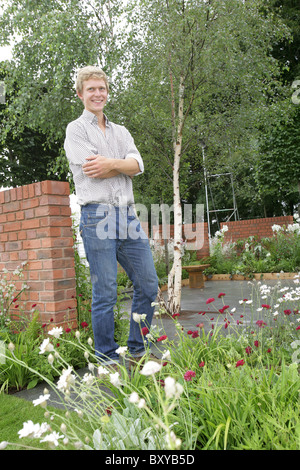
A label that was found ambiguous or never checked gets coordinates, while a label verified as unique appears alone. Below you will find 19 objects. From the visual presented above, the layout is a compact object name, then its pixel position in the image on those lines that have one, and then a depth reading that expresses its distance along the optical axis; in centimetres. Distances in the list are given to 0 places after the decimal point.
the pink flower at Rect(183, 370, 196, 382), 160
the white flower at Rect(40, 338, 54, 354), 137
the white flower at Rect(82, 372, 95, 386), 134
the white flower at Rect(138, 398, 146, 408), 95
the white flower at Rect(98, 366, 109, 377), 146
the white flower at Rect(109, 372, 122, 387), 127
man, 249
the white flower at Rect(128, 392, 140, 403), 99
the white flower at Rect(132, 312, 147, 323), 179
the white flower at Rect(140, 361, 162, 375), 99
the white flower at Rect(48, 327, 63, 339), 158
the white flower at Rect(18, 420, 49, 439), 110
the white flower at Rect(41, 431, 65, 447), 111
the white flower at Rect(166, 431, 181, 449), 94
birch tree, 496
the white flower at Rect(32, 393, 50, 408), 120
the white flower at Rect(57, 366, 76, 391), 128
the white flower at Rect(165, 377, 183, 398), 87
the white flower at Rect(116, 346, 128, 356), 149
